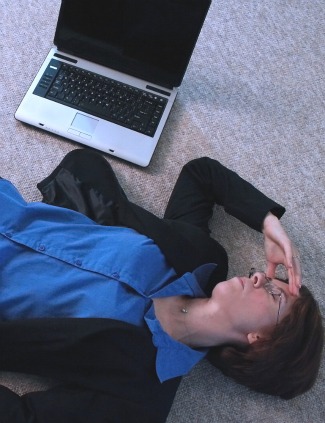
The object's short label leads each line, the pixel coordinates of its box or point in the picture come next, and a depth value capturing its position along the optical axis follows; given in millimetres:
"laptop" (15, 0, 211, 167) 949
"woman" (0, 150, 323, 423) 749
